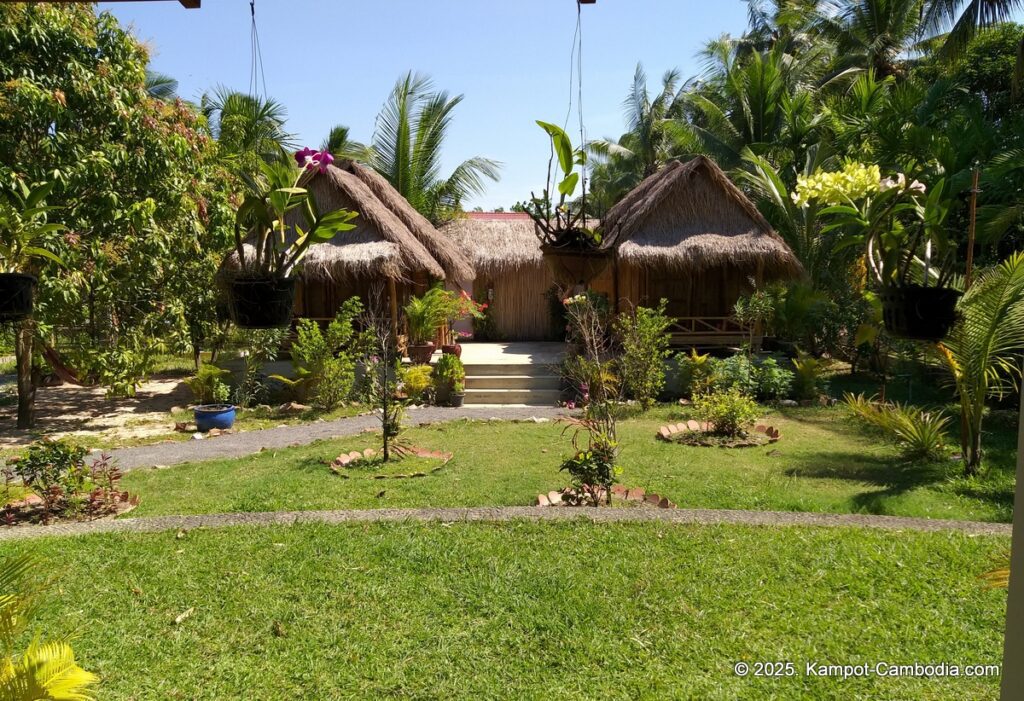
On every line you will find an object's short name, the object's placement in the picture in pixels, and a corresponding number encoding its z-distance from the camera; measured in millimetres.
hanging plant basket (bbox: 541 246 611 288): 3723
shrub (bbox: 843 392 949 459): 7457
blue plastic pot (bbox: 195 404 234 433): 10211
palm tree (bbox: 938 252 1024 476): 5941
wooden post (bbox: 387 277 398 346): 12892
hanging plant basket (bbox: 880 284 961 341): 3164
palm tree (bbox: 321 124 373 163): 19531
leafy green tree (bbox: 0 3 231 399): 8742
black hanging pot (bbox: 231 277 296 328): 3574
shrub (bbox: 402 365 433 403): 11570
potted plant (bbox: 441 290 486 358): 13336
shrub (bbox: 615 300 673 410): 10852
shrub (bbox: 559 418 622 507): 5895
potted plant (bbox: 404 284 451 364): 12875
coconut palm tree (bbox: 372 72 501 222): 18078
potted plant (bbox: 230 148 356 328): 3531
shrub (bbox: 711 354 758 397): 10523
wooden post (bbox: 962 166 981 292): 3709
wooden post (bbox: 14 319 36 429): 9864
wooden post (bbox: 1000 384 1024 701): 1051
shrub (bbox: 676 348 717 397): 11047
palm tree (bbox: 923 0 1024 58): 12242
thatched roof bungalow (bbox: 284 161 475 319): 12531
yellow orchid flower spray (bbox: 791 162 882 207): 3551
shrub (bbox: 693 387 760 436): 8766
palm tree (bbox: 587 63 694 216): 24328
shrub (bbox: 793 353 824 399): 11250
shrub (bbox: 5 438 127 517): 5918
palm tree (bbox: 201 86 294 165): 18228
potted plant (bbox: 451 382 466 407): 11828
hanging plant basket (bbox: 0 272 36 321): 3152
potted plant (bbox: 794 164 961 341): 3188
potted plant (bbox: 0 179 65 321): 3166
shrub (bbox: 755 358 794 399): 11023
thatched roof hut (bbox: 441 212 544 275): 19031
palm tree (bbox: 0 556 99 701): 2125
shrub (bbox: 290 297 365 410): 11234
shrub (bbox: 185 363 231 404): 11406
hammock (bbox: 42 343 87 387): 12745
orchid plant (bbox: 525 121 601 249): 3647
